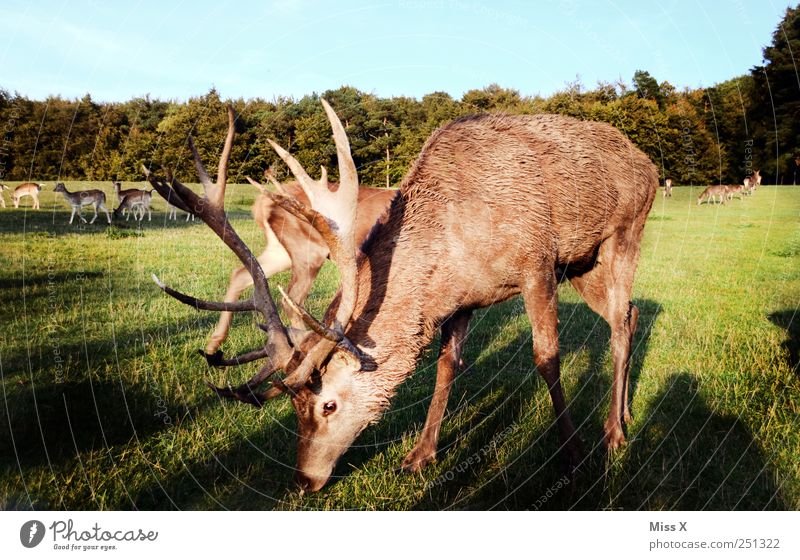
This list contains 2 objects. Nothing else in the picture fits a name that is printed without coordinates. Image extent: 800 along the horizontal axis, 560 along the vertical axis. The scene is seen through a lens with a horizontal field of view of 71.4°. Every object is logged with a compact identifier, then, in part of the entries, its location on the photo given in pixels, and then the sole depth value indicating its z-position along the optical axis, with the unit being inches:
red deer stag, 125.7
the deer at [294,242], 231.3
